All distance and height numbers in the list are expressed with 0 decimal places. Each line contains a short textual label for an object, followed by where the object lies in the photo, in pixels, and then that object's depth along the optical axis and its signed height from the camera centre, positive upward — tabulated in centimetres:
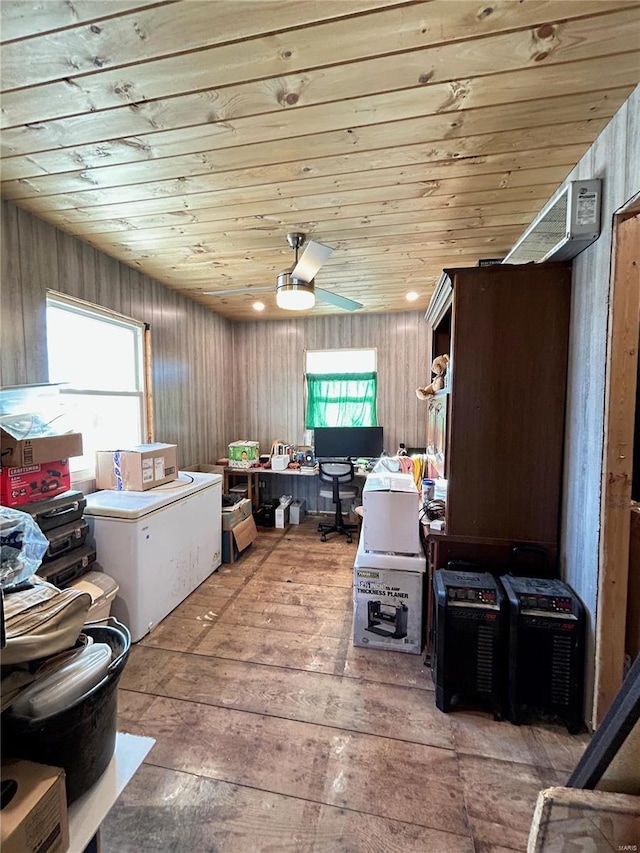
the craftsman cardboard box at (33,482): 175 -40
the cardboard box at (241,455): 431 -59
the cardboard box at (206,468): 394 -70
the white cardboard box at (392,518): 218 -70
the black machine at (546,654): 160 -114
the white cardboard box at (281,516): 433 -134
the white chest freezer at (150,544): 220 -93
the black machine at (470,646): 169 -116
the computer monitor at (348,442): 427 -43
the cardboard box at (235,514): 335 -107
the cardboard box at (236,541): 336 -131
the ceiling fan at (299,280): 214 +83
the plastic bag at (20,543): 121 -52
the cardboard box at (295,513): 446 -135
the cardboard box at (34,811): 59 -71
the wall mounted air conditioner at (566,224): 152 +89
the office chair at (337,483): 388 -84
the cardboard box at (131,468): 257 -46
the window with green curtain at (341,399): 447 +10
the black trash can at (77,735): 69 -68
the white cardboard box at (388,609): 216 -126
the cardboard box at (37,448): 176 -22
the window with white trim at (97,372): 241 +27
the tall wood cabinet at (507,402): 186 +3
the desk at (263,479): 421 -95
